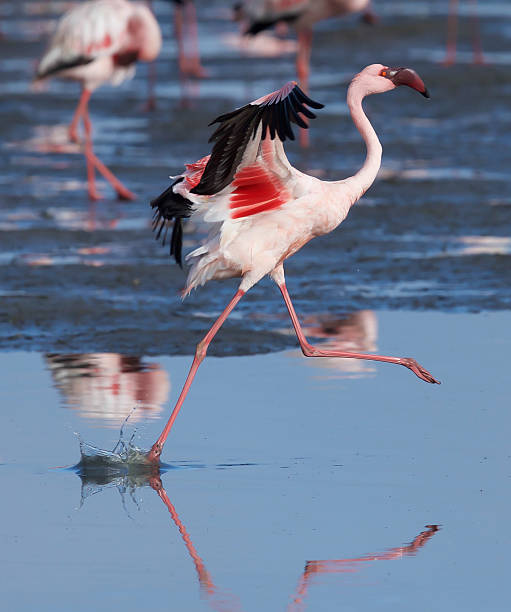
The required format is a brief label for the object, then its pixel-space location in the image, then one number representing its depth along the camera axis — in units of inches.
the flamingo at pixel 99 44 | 1021.8
